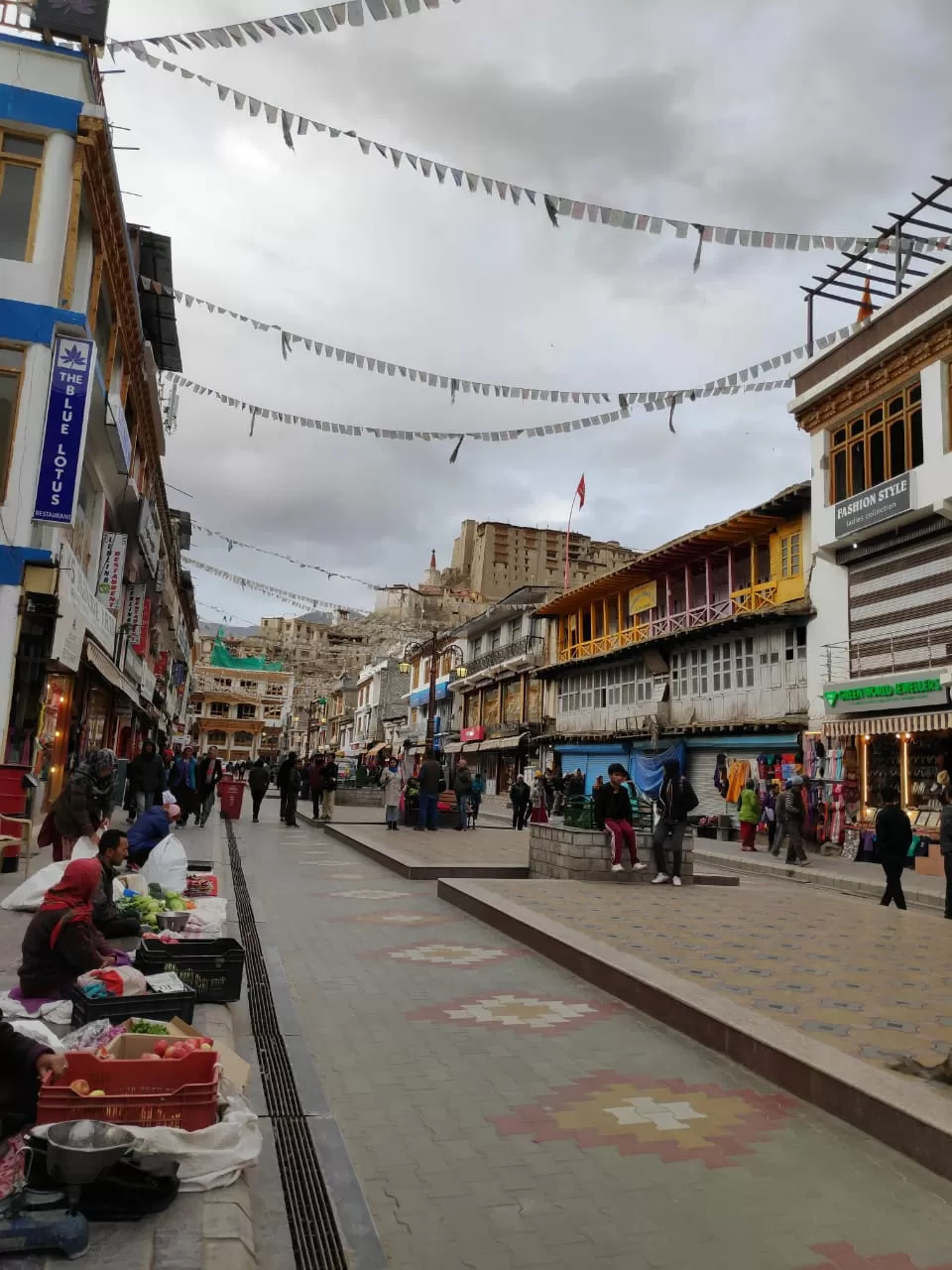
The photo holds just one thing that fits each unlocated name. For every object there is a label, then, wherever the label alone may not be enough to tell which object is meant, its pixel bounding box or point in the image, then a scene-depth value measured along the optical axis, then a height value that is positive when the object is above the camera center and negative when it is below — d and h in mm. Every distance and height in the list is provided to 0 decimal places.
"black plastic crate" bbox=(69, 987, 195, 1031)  4266 -1180
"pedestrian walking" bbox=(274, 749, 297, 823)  22312 -320
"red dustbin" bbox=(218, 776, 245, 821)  23172 -863
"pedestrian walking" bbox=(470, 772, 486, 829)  23438 -722
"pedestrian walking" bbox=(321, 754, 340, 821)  23125 -565
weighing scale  2553 -1308
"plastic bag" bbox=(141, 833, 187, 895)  8156 -970
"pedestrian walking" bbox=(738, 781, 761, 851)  20406 -598
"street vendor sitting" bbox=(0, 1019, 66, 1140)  3299 -1153
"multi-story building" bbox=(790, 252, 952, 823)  18531 +5416
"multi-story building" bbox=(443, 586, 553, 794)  40656 +4181
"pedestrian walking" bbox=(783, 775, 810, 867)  17312 -559
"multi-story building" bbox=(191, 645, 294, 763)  99750 +6308
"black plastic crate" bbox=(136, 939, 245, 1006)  5531 -1230
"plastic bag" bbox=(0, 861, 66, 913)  7742 -1173
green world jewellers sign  18078 +2097
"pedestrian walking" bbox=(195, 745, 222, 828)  20422 -489
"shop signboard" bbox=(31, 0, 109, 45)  14312 +11434
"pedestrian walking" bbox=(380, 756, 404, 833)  20609 -569
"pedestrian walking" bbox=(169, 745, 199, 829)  19984 -530
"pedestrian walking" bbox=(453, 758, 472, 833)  22594 -467
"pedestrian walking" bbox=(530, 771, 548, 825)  23391 -668
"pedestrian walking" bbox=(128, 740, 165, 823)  16172 -282
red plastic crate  3203 -1180
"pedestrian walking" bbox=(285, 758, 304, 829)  22120 -822
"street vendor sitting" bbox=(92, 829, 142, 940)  6199 -1051
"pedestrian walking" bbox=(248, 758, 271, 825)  23656 -548
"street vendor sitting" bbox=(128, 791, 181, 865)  9156 -705
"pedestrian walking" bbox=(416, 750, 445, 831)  21062 -429
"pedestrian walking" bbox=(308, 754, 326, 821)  23250 -433
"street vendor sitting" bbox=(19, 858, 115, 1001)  4965 -1070
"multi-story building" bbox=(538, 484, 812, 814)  23672 +4103
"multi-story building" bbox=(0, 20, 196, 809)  13500 +5914
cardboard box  3615 -1185
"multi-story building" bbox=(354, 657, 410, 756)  64000 +4597
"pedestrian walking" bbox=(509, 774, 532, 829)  25266 -679
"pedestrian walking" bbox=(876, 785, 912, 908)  11266 -525
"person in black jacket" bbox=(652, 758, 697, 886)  11781 -426
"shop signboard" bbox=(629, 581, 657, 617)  31641 +6417
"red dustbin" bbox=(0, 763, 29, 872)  10484 -568
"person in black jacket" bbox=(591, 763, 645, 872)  12133 -460
